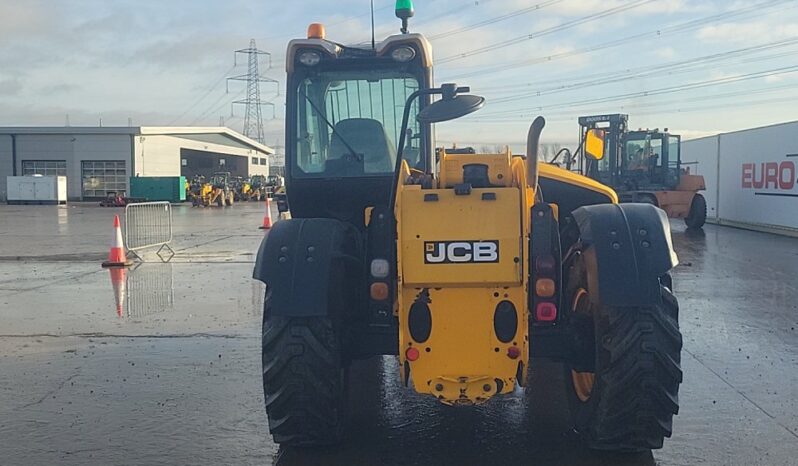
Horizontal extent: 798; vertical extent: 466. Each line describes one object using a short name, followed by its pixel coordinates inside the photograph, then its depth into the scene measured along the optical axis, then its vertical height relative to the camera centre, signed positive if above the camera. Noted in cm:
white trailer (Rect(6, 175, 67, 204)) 4541 +0
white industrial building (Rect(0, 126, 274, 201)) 5075 +233
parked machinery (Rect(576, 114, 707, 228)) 2175 +47
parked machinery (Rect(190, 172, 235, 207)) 4222 -29
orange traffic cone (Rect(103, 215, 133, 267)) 1361 -119
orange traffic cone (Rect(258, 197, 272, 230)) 2234 -97
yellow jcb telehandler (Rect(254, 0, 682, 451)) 397 -61
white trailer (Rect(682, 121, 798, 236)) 1986 +37
